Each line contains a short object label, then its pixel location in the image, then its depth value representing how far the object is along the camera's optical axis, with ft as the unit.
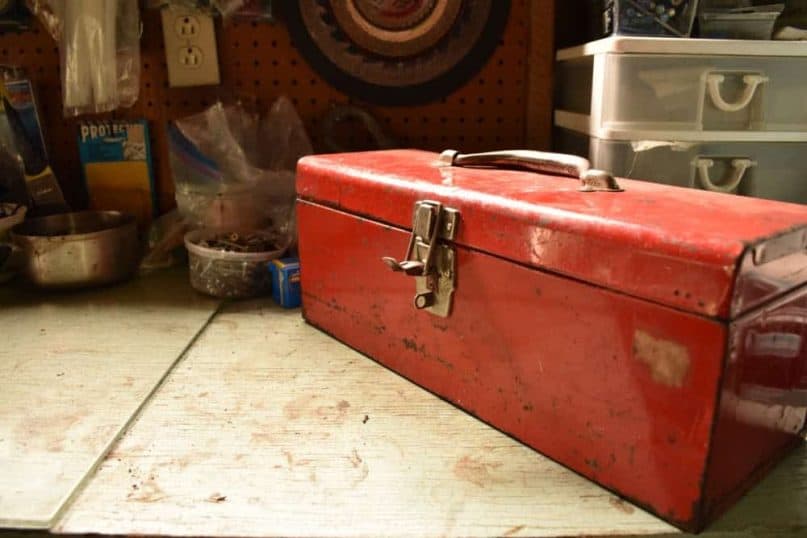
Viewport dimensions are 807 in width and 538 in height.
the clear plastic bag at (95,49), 3.08
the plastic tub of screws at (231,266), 2.90
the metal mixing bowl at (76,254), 2.92
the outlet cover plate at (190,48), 3.32
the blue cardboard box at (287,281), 2.85
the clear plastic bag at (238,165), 3.23
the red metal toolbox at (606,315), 1.40
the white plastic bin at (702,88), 2.49
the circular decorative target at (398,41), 3.29
